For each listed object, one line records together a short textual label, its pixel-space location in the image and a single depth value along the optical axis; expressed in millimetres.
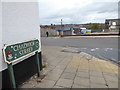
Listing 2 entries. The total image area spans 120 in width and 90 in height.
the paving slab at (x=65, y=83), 3047
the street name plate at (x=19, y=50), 2240
